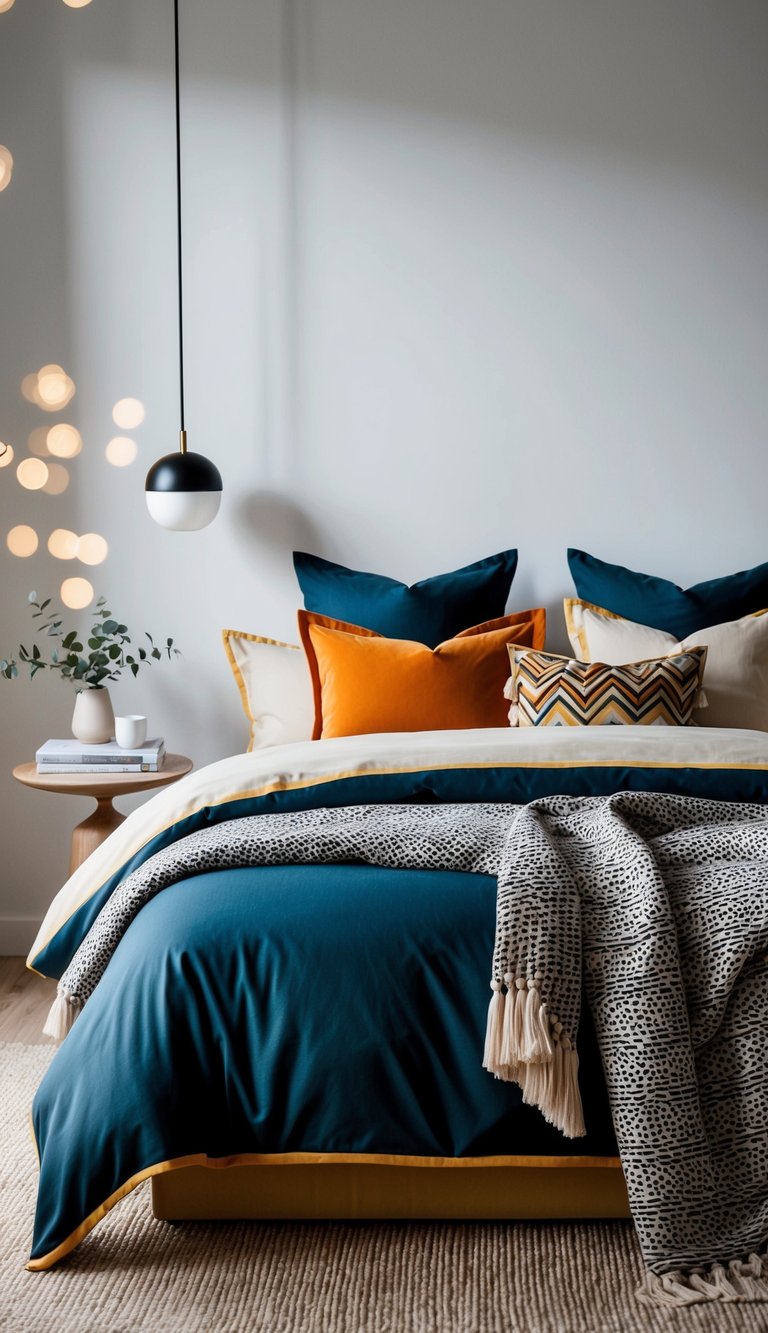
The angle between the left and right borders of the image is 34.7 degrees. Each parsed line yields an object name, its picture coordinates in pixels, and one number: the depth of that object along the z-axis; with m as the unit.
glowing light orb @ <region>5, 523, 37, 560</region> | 3.57
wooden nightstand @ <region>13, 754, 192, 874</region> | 3.10
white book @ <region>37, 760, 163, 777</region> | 3.18
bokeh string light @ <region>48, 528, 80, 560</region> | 3.57
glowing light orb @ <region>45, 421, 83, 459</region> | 3.54
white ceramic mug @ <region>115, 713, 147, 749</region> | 3.22
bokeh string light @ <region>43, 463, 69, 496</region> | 3.56
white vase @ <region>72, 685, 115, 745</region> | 3.30
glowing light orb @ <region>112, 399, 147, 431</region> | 3.54
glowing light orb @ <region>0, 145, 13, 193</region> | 3.46
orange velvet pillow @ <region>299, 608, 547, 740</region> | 3.04
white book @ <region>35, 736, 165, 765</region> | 3.19
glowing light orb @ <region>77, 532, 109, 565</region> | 3.58
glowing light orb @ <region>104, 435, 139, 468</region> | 3.56
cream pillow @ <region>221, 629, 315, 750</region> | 3.25
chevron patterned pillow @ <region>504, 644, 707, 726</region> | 2.87
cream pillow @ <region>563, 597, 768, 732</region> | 3.12
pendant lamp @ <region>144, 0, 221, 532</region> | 3.28
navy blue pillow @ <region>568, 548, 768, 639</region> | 3.35
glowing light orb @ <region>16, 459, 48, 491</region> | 3.55
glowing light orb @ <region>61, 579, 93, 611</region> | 3.59
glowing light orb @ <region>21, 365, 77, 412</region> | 3.52
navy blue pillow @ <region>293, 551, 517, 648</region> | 3.34
